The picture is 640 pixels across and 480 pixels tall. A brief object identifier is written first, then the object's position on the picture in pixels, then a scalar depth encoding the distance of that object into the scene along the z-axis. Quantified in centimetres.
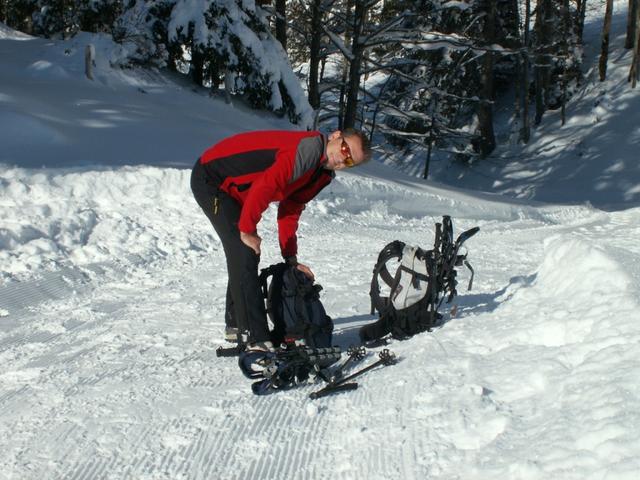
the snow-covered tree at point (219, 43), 1761
